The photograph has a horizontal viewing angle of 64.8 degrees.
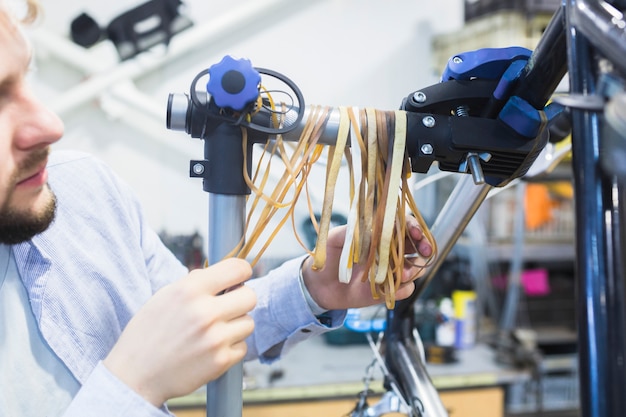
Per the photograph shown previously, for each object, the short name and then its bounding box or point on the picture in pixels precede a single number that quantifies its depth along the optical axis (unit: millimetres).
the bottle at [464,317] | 1774
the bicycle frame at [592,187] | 300
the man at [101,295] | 441
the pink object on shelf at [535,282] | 1904
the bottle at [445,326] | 1723
